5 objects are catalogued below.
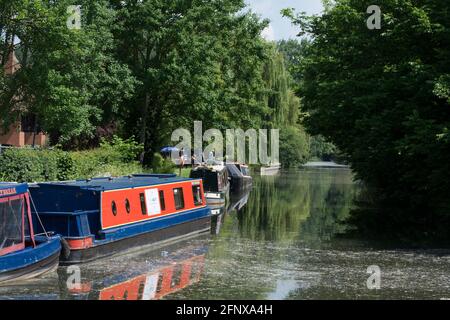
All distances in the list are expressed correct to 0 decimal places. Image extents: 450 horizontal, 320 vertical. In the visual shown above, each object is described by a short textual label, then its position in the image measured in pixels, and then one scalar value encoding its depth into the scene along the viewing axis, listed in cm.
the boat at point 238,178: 4416
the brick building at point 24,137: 4819
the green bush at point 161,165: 3928
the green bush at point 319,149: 10418
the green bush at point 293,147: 7862
